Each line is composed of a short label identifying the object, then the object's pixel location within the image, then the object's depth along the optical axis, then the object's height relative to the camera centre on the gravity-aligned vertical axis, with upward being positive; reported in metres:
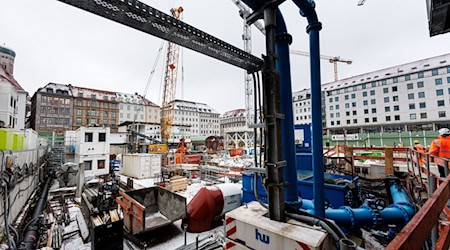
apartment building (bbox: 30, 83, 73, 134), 42.09 +6.62
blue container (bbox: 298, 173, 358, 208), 5.16 -1.72
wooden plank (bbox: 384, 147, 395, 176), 7.41 -1.17
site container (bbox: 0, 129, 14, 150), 5.56 -0.06
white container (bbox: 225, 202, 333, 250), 1.80 -1.03
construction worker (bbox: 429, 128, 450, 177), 5.38 -0.38
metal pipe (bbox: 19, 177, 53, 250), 5.22 -3.00
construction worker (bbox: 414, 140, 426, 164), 6.44 -0.92
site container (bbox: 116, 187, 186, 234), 5.91 -2.60
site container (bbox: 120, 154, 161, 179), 15.59 -2.52
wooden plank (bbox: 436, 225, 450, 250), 2.03 -1.22
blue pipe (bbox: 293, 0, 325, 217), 3.37 +0.52
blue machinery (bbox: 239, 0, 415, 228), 2.28 -0.05
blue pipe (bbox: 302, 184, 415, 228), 3.95 -1.81
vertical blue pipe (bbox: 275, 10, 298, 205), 2.93 +0.55
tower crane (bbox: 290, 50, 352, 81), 65.56 +25.83
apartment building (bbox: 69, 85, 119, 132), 47.09 +7.82
